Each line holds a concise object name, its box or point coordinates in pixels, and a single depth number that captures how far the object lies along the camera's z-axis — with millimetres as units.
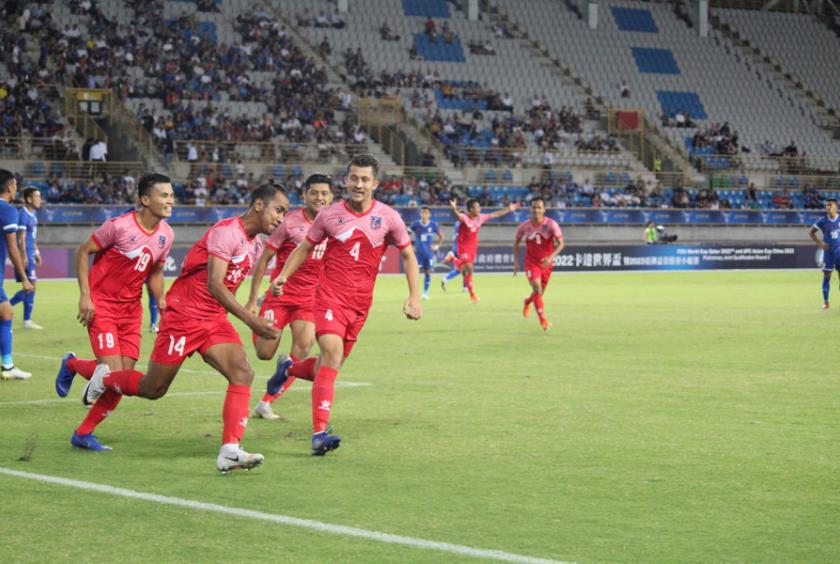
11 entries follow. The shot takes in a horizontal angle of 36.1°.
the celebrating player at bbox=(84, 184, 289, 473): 8820
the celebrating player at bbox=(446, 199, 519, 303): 33450
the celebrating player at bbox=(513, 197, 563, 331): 23453
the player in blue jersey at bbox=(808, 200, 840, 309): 28812
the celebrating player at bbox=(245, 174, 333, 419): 11727
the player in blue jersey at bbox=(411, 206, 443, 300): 34906
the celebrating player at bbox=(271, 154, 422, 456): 9977
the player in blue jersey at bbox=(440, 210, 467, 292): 35156
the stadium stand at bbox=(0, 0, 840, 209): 49094
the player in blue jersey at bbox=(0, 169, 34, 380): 14695
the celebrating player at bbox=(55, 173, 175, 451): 10211
